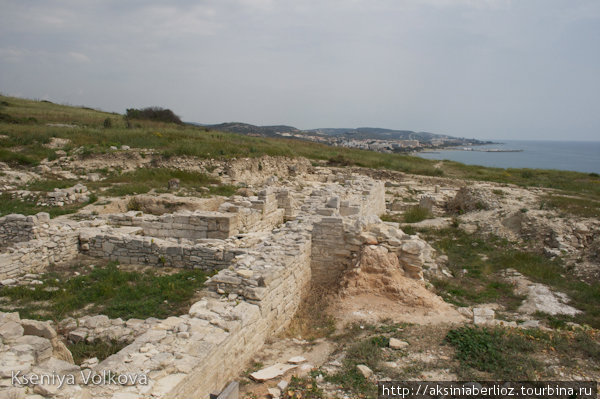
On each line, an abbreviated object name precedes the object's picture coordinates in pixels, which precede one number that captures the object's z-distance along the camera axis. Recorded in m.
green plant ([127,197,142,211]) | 12.89
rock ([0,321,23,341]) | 4.08
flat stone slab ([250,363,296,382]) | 4.27
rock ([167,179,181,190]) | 15.71
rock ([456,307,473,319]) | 6.02
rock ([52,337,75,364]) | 4.30
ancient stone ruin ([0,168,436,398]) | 3.68
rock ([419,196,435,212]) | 17.13
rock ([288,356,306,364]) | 4.67
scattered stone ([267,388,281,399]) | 3.90
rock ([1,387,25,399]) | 2.92
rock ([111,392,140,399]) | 3.22
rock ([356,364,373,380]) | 4.12
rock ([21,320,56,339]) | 4.45
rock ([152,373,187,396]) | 3.33
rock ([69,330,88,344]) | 5.16
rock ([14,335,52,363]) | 3.86
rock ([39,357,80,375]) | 3.45
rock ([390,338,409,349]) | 4.69
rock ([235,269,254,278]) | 5.53
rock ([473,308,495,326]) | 5.60
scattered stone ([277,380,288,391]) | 4.00
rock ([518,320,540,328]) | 5.93
